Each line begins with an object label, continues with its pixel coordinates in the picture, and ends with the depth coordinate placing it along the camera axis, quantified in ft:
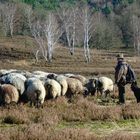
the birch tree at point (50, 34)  251.27
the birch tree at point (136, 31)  360.99
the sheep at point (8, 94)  59.93
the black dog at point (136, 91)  64.43
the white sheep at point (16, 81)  63.46
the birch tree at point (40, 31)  267.72
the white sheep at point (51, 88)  66.39
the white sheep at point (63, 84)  70.85
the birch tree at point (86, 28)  252.34
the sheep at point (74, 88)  73.13
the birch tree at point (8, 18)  344.28
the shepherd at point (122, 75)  66.90
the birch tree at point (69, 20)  290.15
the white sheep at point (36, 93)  62.28
